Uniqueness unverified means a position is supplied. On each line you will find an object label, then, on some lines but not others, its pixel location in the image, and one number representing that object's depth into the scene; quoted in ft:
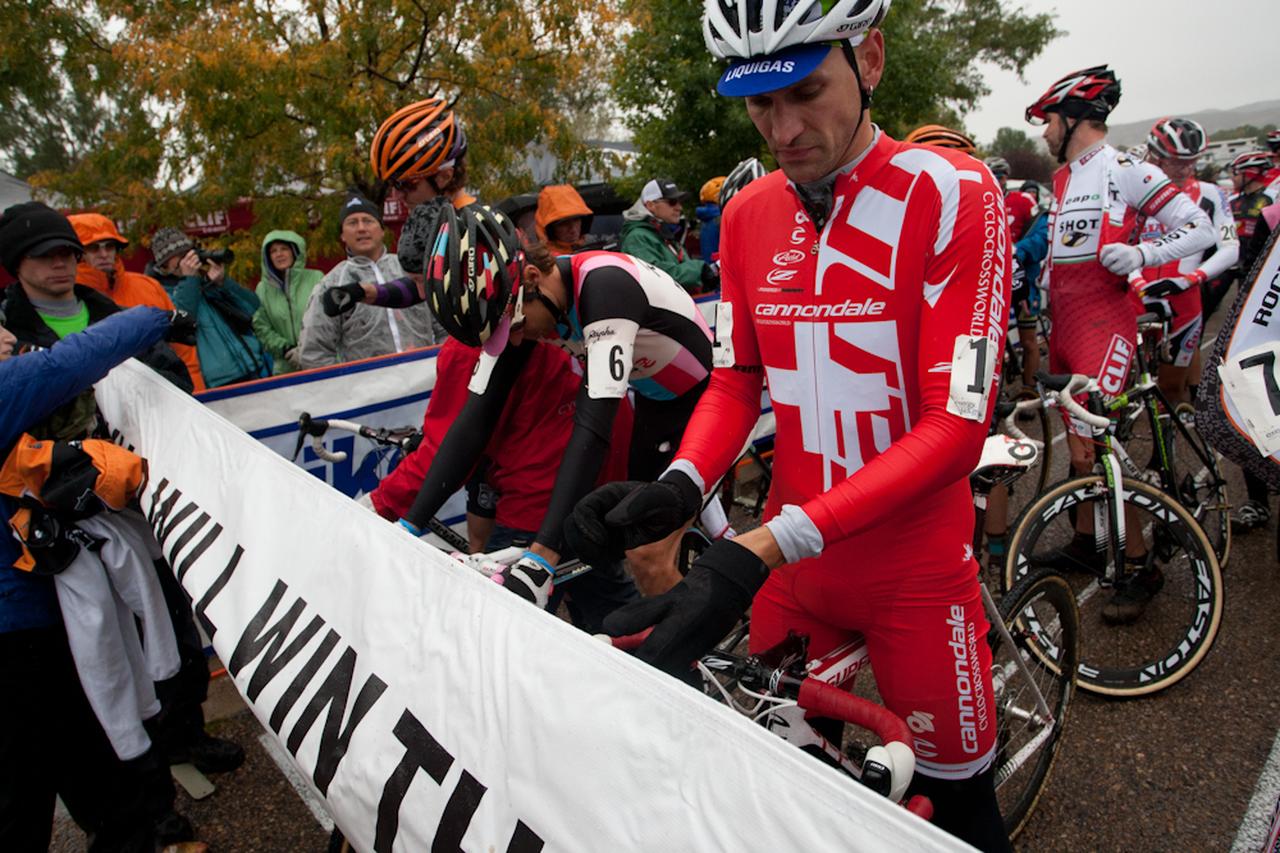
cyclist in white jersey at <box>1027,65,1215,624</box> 13.41
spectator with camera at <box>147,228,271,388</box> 15.92
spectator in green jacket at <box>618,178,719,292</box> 20.95
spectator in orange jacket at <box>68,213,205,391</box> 13.01
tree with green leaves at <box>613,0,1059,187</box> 39.45
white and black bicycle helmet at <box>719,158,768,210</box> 18.91
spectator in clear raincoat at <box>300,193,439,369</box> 16.11
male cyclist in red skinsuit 4.90
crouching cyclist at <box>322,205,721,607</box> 7.39
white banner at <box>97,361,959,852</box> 3.26
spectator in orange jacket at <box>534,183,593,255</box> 18.54
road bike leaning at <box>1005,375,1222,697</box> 11.03
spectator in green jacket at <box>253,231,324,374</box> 17.98
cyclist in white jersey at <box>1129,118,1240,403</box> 17.58
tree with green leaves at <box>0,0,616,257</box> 24.43
